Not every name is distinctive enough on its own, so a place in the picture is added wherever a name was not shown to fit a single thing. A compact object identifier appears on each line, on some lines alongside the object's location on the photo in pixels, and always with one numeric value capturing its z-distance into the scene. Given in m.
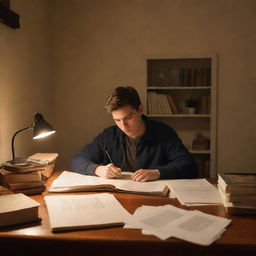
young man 1.87
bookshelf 3.26
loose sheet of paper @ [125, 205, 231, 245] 0.93
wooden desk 0.89
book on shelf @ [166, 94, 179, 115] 3.34
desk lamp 1.69
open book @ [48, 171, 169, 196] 1.44
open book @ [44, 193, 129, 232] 1.01
